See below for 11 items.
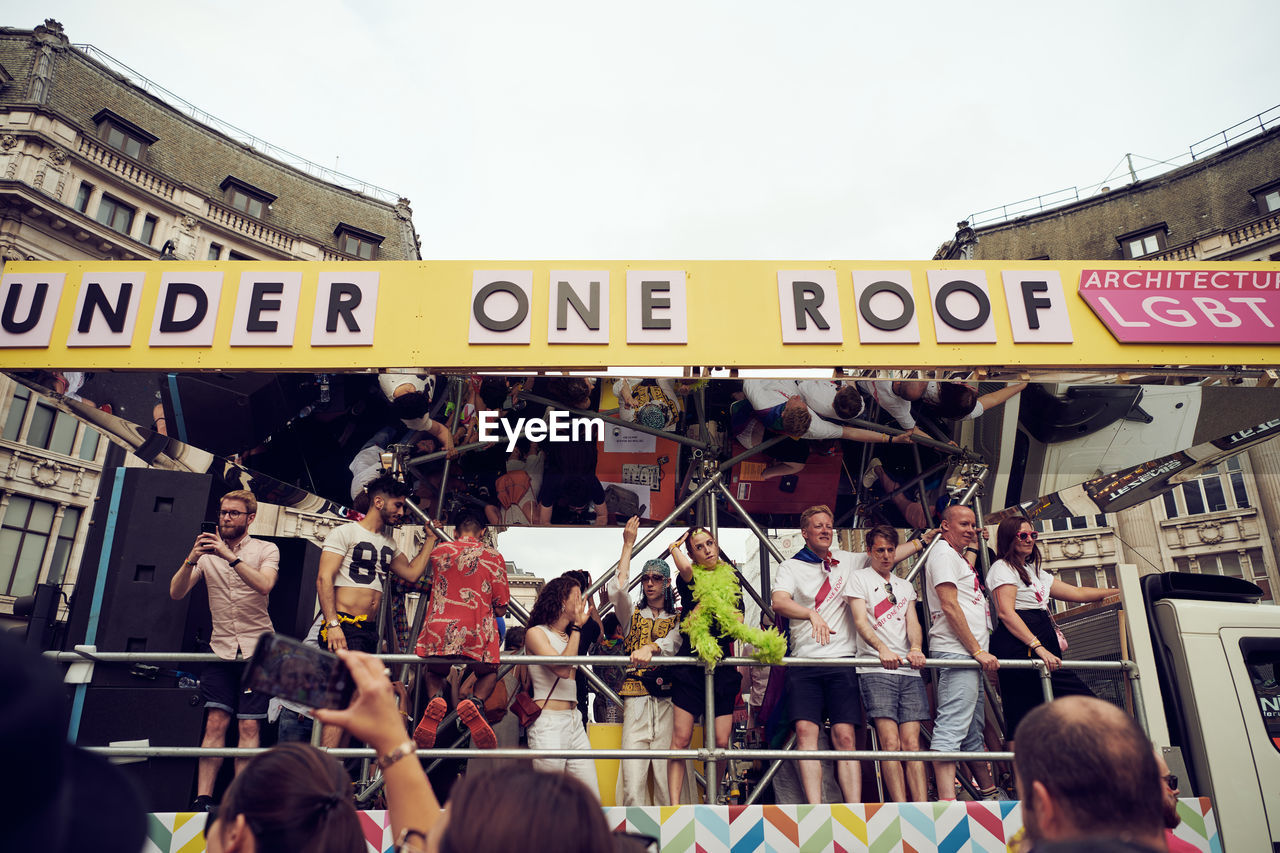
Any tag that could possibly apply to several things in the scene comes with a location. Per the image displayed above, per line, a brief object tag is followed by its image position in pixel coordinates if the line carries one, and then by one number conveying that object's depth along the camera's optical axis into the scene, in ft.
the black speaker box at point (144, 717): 17.06
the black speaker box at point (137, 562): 17.63
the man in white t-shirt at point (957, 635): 15.90
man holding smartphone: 16.24
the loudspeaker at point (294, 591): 20.77
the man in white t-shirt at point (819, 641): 16.06
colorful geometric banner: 12.58
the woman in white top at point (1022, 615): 16.35
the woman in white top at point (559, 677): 16.02
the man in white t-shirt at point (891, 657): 15.62
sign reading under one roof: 14.53
